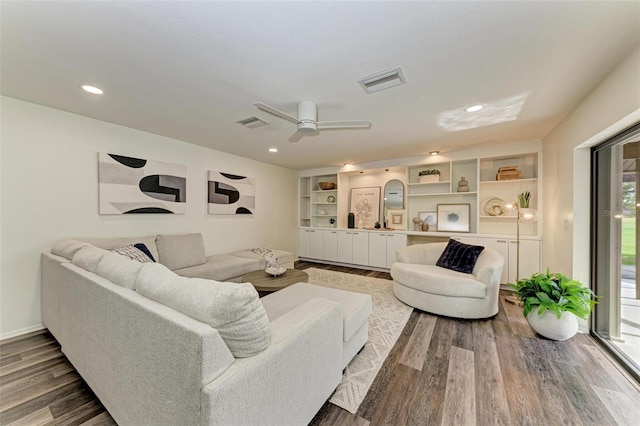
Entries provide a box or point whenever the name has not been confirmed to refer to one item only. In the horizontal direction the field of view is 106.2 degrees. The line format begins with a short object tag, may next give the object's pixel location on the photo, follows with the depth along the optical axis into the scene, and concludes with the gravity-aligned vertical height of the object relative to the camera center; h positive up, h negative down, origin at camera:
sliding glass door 2.02 -0.28
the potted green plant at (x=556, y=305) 2.21 -0.86
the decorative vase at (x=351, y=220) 5.52 -0.17
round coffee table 2.72 -0.83
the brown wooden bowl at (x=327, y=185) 5.85 +0.67
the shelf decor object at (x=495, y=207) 4.09 +0.12
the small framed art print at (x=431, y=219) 4.71 -0.12
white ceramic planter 2.27 -1.06
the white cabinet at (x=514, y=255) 3.60 -0.63
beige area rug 1.68 -1.24
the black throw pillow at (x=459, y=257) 3.17 -0.59
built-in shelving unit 3.82 +0.19
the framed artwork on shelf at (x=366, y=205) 5.45 +0.18
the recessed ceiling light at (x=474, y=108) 2.47 +1.11
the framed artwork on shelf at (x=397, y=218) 5.08 -0.11
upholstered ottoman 1.84 -0.79
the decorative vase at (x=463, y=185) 4.28 +0.51
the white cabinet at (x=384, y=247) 4.74 -0.68
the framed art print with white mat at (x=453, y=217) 4.40 -0.07
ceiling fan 2.30 +0.86
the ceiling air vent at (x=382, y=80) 1.87 +1.09
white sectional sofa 0.91 -0.64
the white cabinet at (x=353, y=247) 5.11 -0.76
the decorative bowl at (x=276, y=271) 3.07 -0.77
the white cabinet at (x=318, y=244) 5.55 -0.76
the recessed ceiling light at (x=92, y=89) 2.13 +1.10
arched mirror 5.17 +0.39
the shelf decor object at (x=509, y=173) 3.89 +0.67
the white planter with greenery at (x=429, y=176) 4.58 +0.73
